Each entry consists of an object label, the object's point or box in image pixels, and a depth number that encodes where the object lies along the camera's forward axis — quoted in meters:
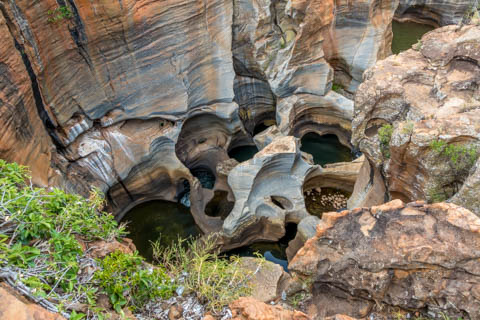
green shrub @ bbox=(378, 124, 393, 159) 8.32
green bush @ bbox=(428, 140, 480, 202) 6.86
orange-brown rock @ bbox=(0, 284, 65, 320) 3.11
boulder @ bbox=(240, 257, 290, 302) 7.59
